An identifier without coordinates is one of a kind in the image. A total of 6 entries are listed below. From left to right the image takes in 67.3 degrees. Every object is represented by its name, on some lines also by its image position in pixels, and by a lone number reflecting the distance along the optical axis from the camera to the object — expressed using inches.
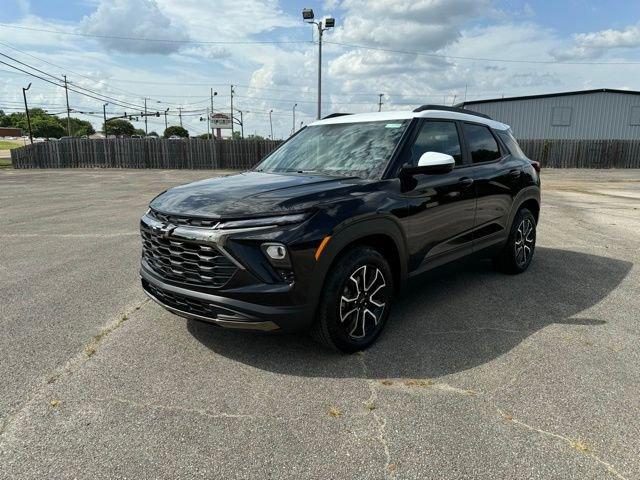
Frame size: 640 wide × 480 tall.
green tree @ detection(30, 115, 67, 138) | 4222.4
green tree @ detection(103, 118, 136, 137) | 4896.7
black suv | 120.4
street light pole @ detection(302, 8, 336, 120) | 897.5
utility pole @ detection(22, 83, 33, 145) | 2045.5
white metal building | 1402.6
